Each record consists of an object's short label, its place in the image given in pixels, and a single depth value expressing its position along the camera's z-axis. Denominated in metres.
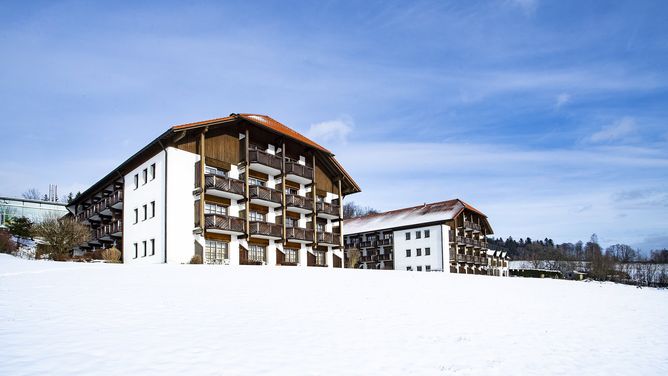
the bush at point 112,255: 37.66
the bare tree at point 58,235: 37.69
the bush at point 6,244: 45.88
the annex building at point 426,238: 68.44
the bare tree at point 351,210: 145.39
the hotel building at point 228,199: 37.31
